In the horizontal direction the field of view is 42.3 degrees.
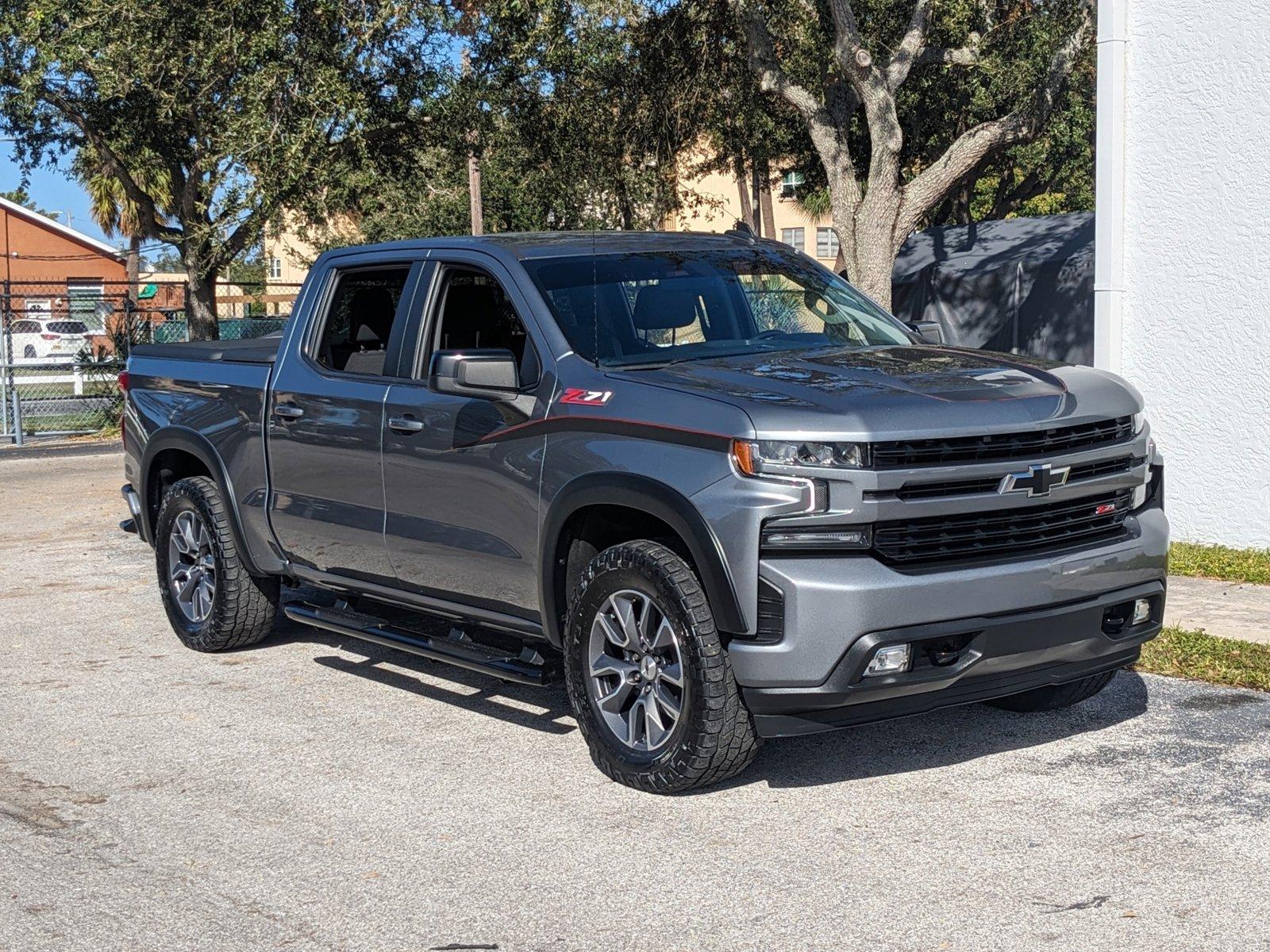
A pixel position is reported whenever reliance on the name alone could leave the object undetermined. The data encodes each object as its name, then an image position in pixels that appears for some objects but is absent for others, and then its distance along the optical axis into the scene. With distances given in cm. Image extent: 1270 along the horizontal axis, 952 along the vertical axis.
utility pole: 3015
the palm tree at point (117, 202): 3744
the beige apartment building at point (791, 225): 5628
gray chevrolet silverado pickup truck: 525
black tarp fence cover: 2064
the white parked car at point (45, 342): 4225
